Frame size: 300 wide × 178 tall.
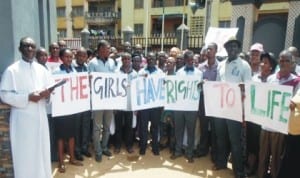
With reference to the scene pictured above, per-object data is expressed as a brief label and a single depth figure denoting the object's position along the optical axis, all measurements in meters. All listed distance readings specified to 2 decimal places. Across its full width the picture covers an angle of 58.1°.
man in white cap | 4.75
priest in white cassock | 3.22
